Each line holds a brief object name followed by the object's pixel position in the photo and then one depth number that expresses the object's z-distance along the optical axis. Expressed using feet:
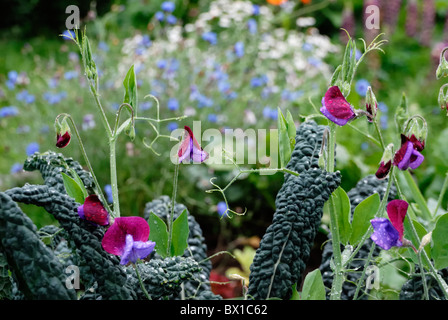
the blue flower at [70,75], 8.10
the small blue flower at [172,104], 6.84
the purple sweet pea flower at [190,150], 2.16
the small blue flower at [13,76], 8.03
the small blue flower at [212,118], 7.07
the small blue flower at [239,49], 8.45
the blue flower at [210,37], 8.46
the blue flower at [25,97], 7.76
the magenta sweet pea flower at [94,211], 1.96
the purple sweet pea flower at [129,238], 1.94
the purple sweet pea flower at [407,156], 1.93
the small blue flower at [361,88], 7.07
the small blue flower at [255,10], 9.90
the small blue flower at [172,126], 7.10
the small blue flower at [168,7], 8.87
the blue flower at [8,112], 7.77
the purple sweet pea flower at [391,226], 1.95
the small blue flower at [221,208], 5.66
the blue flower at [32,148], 6.52
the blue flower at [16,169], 6.72
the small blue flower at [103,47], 8.81
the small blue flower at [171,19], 8.84
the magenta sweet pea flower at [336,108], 1.97
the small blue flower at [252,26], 9.28
